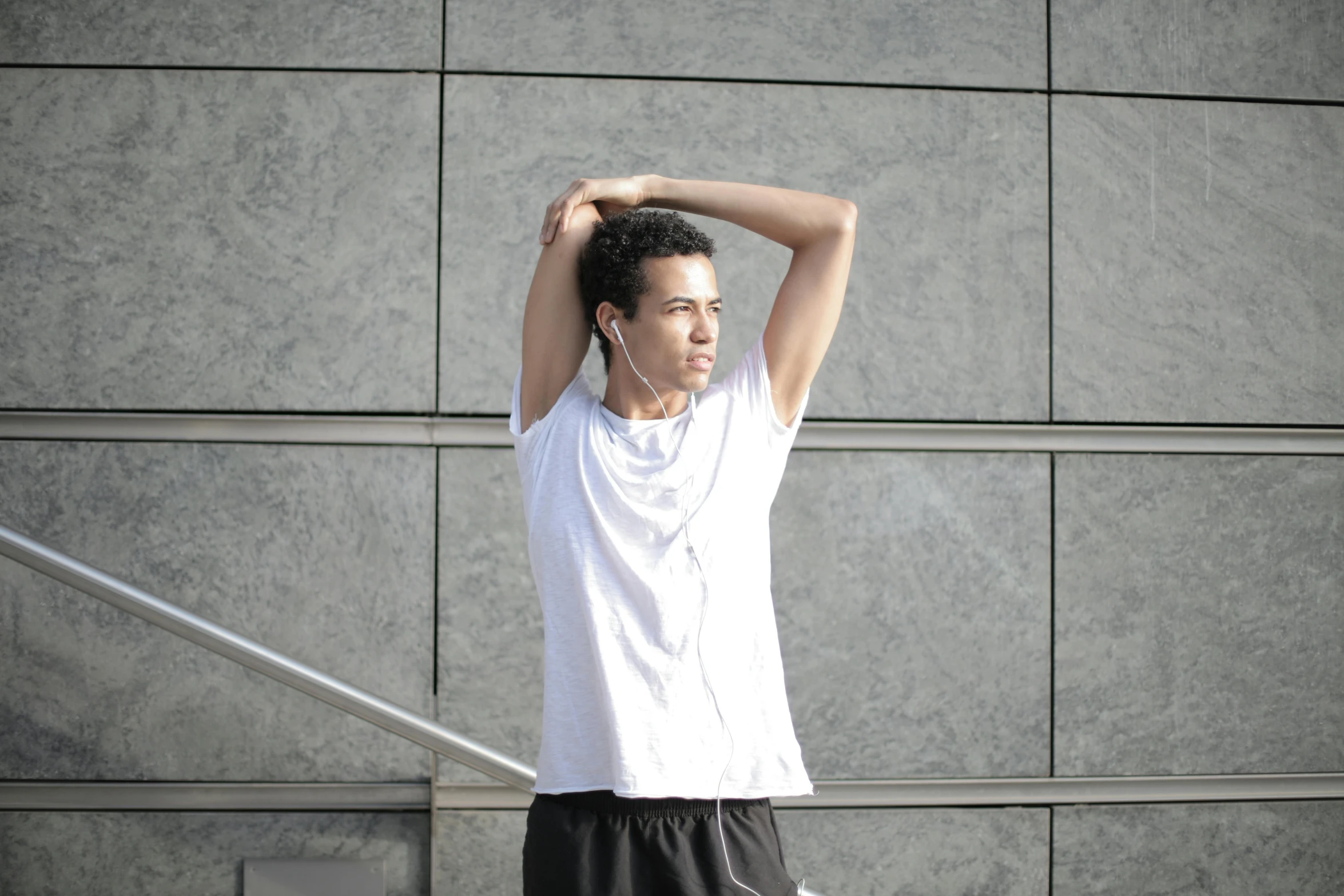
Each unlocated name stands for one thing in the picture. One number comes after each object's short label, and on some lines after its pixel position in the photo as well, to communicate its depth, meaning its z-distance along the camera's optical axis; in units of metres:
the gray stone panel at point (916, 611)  2.78
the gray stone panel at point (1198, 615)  2.83
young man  1.54
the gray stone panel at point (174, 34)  2.74
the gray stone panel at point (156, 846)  2.71
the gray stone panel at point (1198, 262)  2.85
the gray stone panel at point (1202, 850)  2.83
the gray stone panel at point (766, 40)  2.76
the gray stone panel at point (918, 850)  2.78
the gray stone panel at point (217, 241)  2.72
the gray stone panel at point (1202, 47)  2.86
